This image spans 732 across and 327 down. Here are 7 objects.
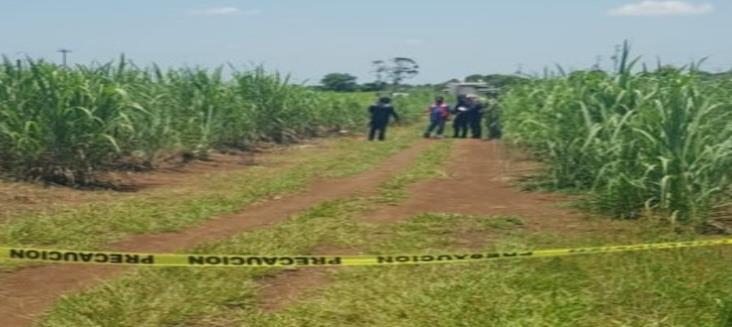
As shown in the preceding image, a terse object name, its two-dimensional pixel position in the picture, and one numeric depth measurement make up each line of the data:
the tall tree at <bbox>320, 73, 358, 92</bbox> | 48.88
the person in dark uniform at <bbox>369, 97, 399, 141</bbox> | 23.80
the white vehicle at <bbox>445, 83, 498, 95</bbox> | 27.16
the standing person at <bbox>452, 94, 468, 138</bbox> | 25.23
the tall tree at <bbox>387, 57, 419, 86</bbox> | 51.53
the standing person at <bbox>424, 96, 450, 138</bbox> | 25.67
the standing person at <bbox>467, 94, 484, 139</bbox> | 25.08
